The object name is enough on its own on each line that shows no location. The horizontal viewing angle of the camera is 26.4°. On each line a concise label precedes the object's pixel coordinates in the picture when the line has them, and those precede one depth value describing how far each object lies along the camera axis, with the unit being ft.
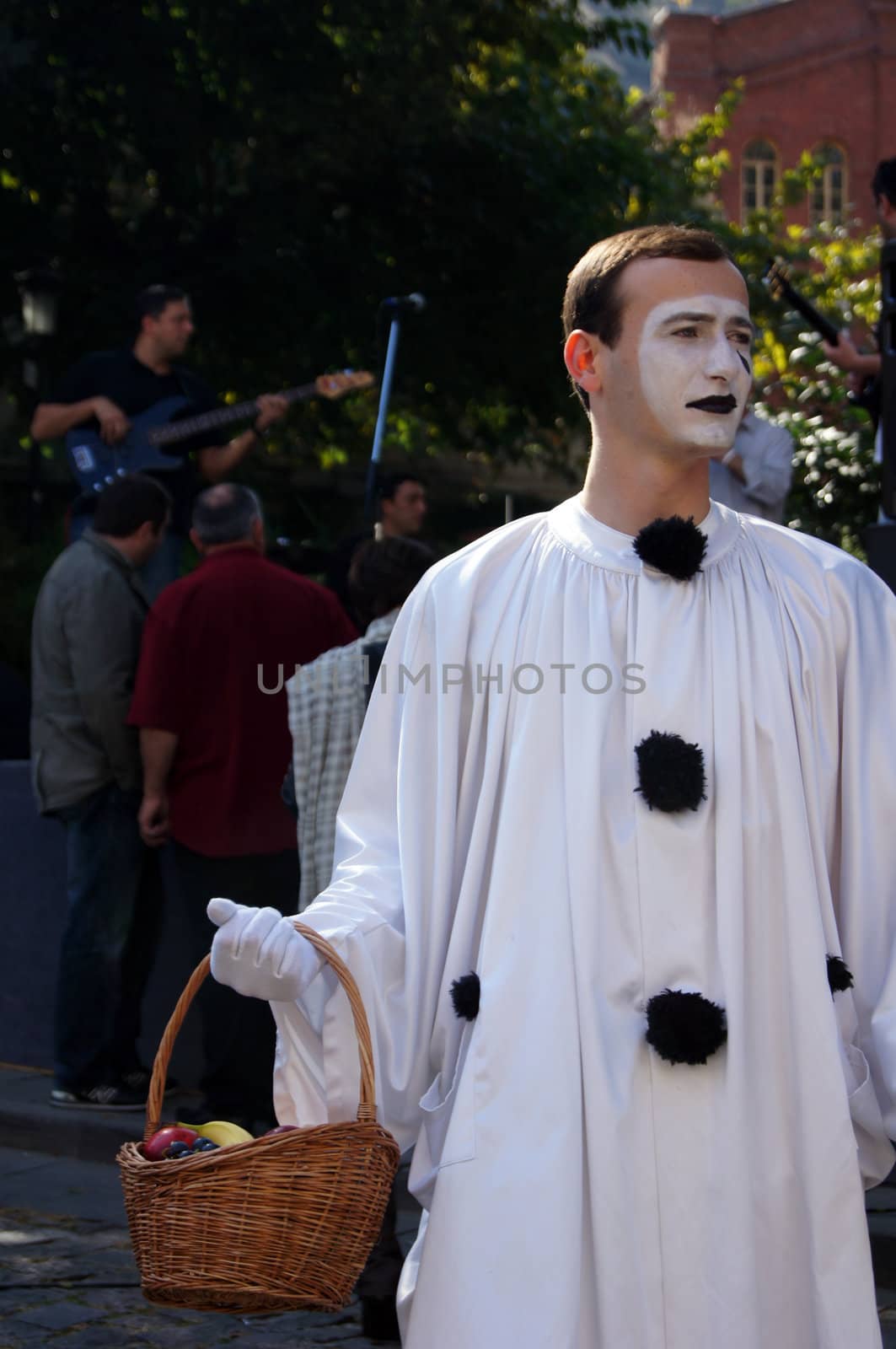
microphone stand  29.12
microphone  29.89
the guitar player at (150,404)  27.71
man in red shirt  20.74
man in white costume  8.85
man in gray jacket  22.12
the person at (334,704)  17.62
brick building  152.05
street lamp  45.55
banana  12.36
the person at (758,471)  22.45
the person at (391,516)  24.98
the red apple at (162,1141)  10.75
